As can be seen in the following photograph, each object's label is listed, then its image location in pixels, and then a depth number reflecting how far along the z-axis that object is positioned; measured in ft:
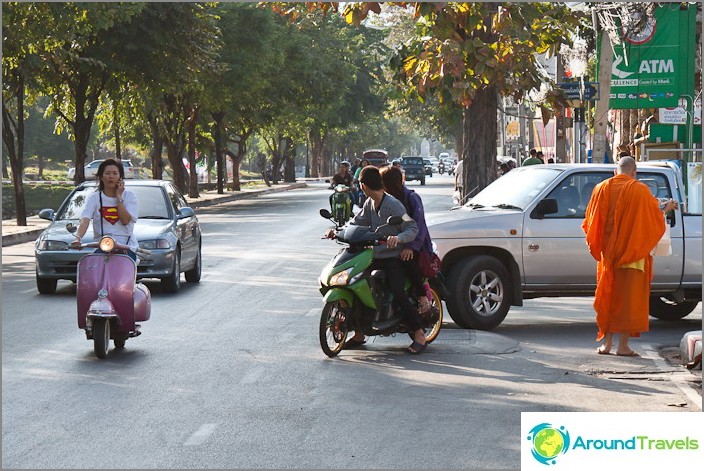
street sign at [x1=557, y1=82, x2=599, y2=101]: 87.30
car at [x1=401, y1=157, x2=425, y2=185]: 255.50
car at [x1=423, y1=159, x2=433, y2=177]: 351.58
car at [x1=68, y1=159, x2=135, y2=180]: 258.16
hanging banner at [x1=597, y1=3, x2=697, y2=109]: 91.61
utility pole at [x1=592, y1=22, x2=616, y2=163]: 88.58
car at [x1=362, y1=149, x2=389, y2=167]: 253.44
